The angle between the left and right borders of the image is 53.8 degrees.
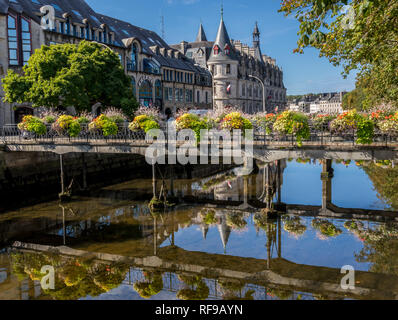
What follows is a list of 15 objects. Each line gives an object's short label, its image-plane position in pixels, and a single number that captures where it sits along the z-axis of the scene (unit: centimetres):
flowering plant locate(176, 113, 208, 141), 2116
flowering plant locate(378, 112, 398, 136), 1692
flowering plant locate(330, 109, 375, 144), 1744
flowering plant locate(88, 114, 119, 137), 2381
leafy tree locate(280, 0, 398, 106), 1005
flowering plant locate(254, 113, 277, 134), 2058
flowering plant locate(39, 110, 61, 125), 2792
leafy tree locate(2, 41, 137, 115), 3241
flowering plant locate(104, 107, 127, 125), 2558
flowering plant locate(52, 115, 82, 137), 2496
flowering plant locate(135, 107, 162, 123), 2477
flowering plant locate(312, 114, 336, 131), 1929
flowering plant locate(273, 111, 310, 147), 1866
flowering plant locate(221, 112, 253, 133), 2011
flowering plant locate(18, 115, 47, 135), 2550
